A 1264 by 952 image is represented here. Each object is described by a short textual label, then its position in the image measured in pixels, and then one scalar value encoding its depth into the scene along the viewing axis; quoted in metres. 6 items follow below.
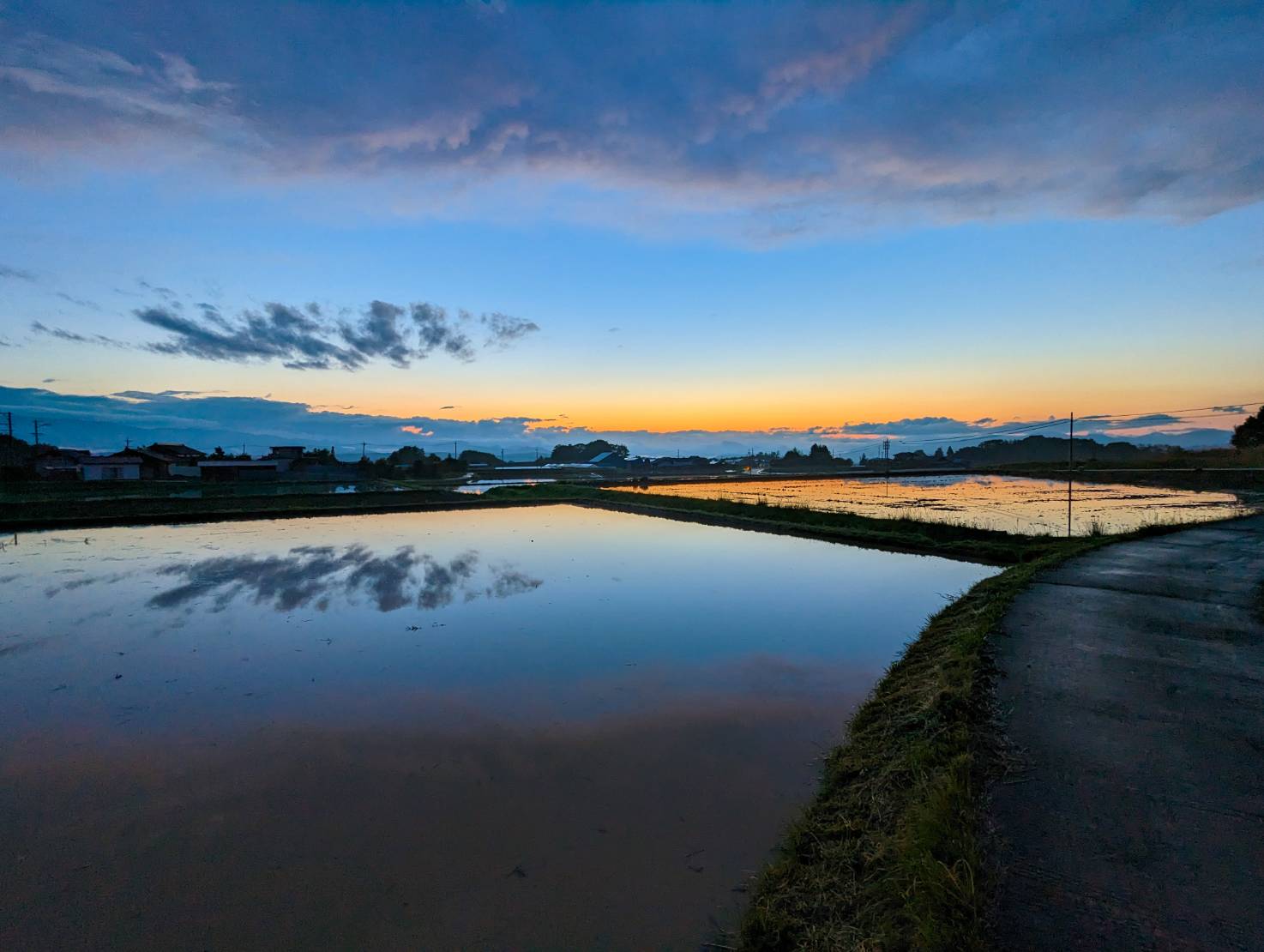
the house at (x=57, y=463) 43.94
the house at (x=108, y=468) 43.19
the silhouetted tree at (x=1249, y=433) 40.25
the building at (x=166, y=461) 45.75
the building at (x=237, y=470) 45.22
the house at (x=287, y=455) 53.83
